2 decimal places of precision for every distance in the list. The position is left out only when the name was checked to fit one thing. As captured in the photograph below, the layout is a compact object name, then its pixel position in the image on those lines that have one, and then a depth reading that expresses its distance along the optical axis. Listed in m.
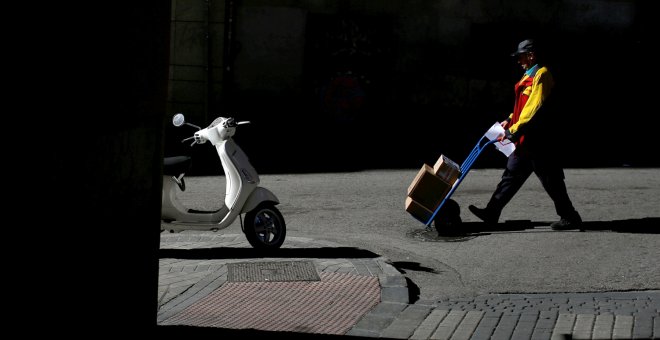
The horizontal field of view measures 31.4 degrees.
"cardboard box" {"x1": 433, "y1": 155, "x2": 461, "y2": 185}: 11.00
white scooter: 10.11
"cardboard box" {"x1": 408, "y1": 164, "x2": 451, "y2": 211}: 11.00
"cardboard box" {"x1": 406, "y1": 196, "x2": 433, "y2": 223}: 11.07
